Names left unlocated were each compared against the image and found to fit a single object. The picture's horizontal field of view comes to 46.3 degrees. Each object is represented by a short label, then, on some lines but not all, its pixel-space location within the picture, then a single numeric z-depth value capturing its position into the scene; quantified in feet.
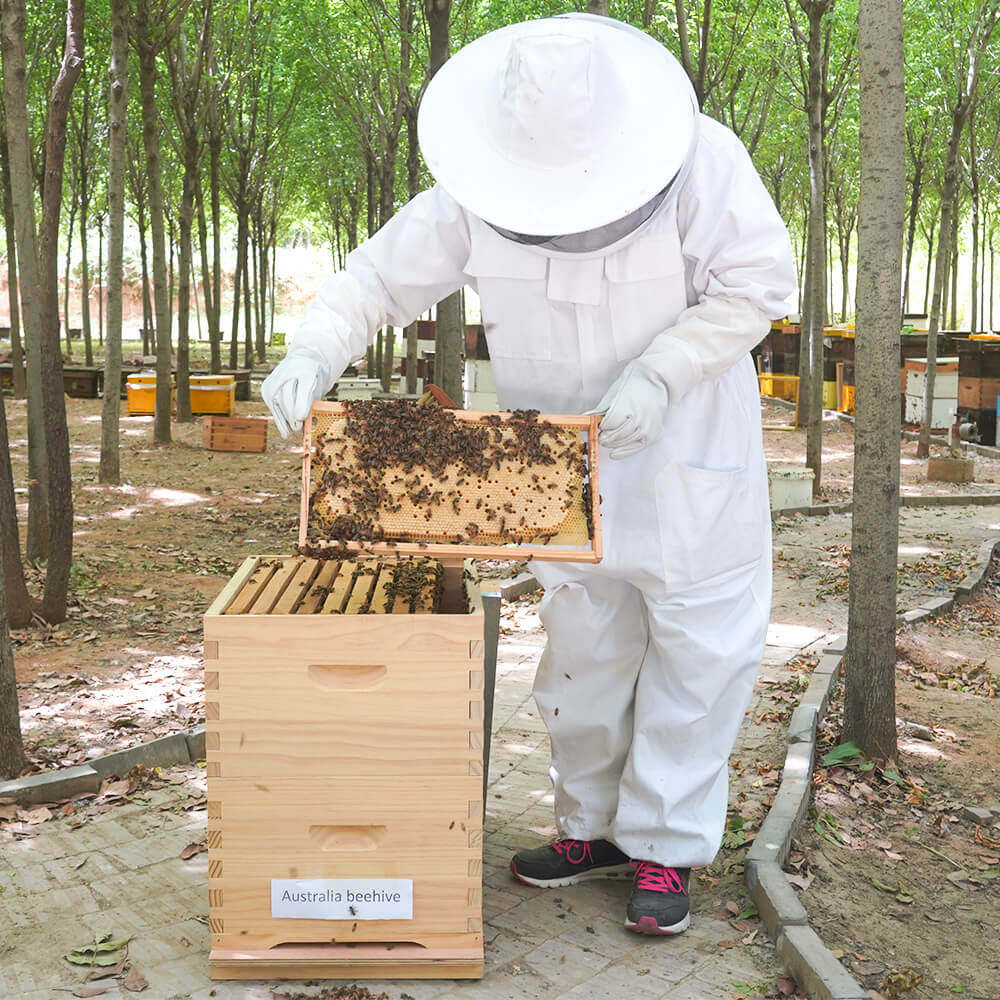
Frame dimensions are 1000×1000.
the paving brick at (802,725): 13.30
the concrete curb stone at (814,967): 8.05
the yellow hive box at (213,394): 49.14
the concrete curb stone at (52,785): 11.84
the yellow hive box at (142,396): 51.29
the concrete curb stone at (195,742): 13.34
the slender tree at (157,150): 36.17
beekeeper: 8.36
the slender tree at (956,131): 37.86
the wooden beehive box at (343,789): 7.97
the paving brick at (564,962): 8.61
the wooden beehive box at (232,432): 41.34
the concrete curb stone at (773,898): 9.07
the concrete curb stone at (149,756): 12.55
